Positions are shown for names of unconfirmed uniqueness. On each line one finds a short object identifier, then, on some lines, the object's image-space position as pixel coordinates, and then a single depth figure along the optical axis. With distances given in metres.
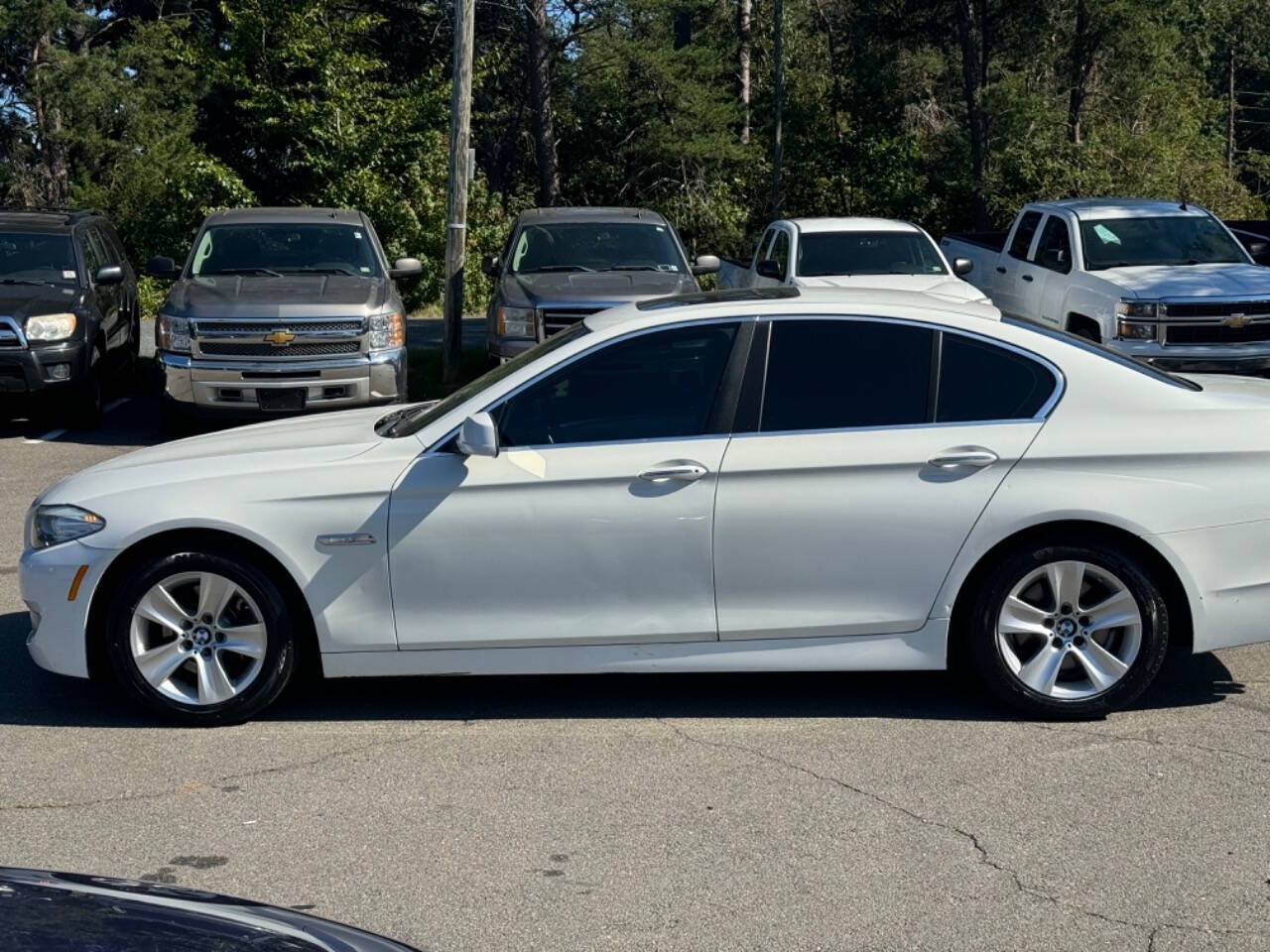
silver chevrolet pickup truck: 12.63
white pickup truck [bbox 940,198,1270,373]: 13.79
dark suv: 13.26
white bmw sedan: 5.91
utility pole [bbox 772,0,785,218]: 30.64
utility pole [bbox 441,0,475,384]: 15.83
